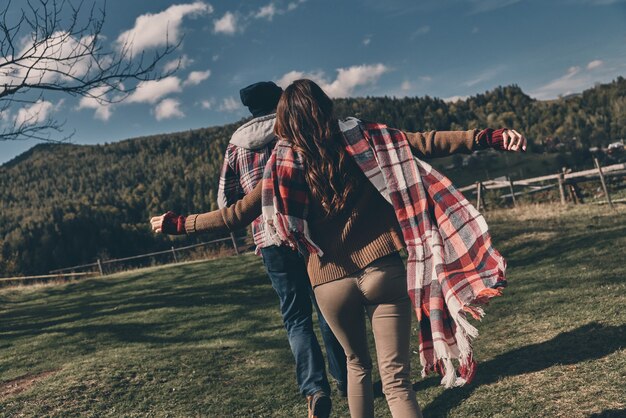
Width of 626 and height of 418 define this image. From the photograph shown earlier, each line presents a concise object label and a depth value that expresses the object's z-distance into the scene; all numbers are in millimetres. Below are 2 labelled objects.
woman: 2129
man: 3123
